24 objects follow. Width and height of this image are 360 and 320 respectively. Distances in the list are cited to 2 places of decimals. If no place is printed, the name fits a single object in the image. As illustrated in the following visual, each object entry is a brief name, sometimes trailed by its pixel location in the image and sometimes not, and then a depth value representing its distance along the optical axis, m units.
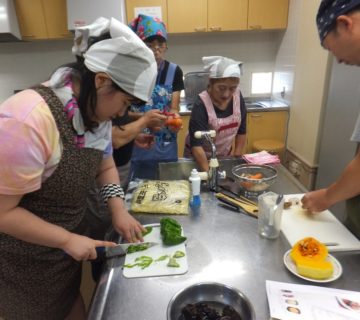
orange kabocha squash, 0.81
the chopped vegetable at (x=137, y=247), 0.95
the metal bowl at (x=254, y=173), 1.27
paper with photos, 0.70
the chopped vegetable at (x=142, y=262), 0.89
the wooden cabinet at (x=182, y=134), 3.10
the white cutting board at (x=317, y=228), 0.97
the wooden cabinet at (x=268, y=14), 3.07
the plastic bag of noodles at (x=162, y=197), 1.17
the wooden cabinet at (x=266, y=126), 3.17
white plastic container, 1.20
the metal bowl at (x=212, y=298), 0.73
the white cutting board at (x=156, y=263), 0.86
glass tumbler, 0.99
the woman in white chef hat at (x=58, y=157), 0.69
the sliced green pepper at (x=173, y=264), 0.88
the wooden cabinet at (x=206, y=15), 2.99
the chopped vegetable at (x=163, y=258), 0.91
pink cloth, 1.55
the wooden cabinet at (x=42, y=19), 2.90
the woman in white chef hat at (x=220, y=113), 1.62
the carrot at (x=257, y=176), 1.33
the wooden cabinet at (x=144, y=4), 2.94
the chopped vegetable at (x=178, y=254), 0.92
